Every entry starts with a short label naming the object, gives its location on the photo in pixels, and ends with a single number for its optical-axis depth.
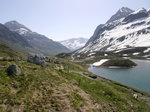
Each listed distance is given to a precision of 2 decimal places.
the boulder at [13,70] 23.09
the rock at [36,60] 40.46
